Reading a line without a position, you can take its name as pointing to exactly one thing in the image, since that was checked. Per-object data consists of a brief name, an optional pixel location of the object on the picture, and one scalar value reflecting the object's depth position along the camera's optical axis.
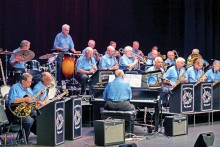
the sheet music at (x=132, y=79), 12.05
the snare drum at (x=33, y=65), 14.48
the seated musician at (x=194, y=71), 13.95
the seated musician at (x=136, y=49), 17.94
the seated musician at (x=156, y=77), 13.09
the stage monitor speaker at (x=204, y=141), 6.26
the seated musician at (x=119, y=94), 11.10
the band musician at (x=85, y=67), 14.34
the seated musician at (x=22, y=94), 10.14
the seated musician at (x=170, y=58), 16.95
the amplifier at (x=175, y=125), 11.54
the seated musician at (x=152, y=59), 17.17
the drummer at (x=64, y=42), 15.61
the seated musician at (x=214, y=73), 14.53
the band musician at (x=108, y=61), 15.10
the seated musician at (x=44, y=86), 10.44
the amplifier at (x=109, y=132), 10.24
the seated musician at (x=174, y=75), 13.45
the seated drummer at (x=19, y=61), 13.56
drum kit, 13.19
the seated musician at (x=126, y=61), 15.36
